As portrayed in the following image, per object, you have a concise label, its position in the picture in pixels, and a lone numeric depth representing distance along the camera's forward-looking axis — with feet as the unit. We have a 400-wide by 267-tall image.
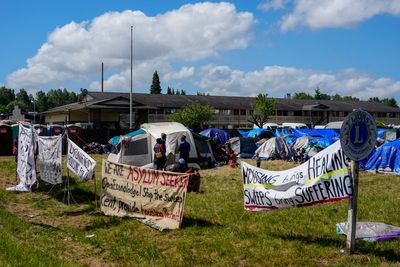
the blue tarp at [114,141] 104.75
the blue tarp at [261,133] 128.06
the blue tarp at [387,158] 64.90
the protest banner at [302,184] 23.69
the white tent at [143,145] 67.15
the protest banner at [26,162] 48.88
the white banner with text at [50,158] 44.06
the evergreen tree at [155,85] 319.27
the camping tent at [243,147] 96.07
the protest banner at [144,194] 31.14
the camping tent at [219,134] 110.74
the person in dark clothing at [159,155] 54.44
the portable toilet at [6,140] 105.70
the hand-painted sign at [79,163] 37.06
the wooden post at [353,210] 22.53
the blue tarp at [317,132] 105.91
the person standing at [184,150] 55.83
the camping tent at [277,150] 89.76
